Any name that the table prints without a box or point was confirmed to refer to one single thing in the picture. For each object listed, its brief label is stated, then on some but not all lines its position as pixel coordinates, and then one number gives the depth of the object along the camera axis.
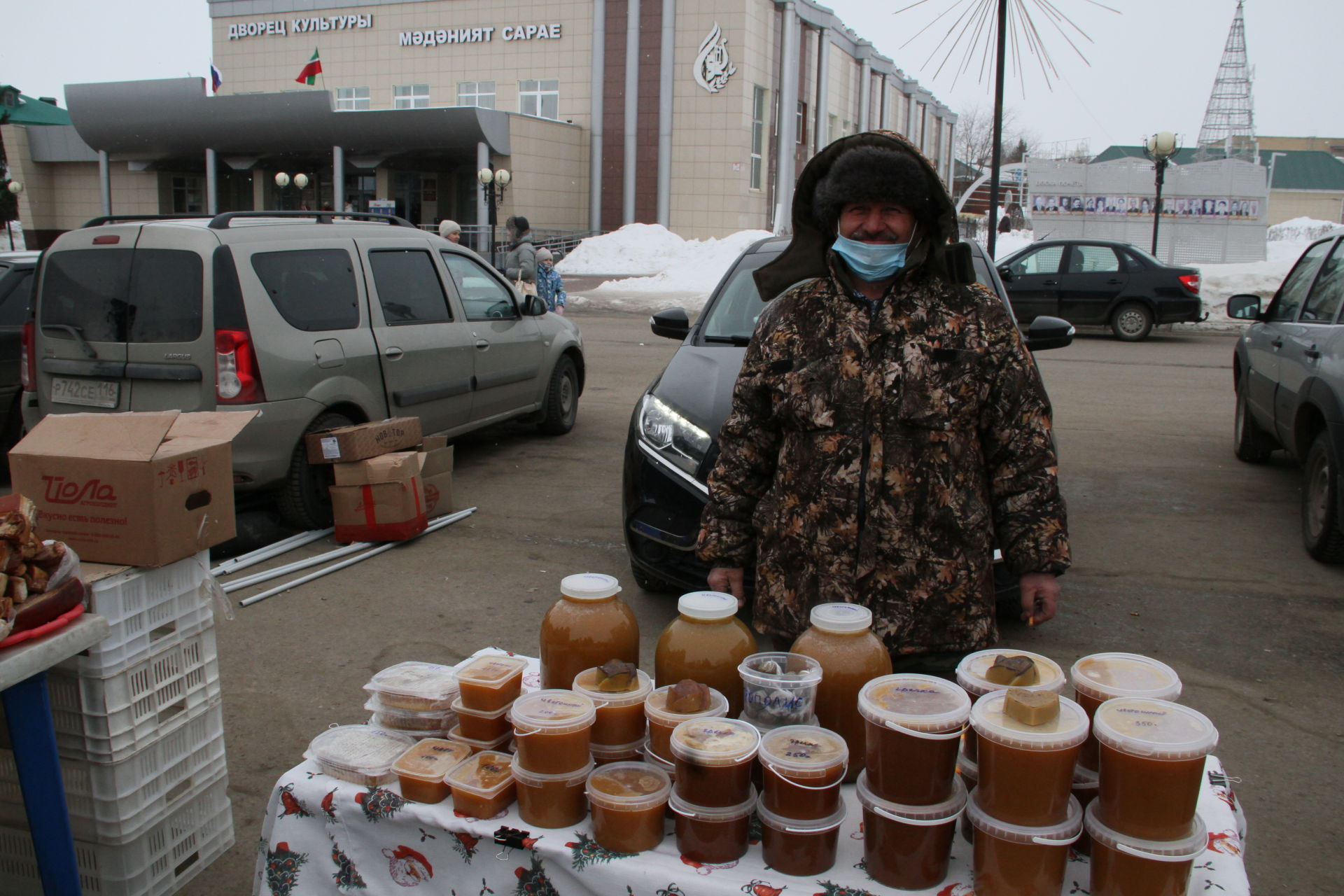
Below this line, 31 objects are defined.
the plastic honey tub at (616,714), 1.95
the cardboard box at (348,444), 5.80
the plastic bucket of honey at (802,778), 1.70
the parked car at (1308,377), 5.52
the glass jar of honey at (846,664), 1.92
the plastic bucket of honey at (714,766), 1.73
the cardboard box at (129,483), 2.58
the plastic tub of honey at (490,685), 2.08
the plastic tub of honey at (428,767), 1.94
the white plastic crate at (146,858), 2.60
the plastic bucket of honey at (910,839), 1.66
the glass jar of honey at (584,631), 2.08
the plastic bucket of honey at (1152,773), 1.54
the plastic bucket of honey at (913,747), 1.66
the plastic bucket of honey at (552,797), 1.86
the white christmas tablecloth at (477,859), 1.72
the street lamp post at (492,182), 29.16
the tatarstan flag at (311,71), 36.81
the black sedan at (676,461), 4.46
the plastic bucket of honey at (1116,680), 1.78
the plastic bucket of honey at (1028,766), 1.58
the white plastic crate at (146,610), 2.49
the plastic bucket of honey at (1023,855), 1.60
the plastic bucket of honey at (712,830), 1.75
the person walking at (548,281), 15.43
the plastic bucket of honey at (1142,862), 1.57
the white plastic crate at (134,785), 2.56
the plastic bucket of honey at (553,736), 1.84
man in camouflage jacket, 2.26
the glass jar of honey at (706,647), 2.03
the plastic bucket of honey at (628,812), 1.78
